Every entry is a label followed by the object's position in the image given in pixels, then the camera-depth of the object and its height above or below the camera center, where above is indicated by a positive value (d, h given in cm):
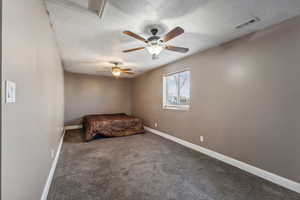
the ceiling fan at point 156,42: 191 +91
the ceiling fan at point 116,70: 390 +90
